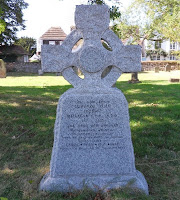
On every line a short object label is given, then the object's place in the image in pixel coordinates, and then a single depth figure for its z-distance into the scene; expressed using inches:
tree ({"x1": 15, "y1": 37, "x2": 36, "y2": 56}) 2287.2
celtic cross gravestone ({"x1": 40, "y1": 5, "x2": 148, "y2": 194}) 116.9
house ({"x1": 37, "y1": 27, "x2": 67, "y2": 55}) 1705.2
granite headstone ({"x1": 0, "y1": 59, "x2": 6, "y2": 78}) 650.6
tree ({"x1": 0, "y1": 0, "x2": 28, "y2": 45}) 1203.9
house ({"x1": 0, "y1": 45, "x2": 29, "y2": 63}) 1337.4
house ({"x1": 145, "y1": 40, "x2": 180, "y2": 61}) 1943.2
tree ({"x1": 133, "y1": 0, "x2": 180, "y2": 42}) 642.8
